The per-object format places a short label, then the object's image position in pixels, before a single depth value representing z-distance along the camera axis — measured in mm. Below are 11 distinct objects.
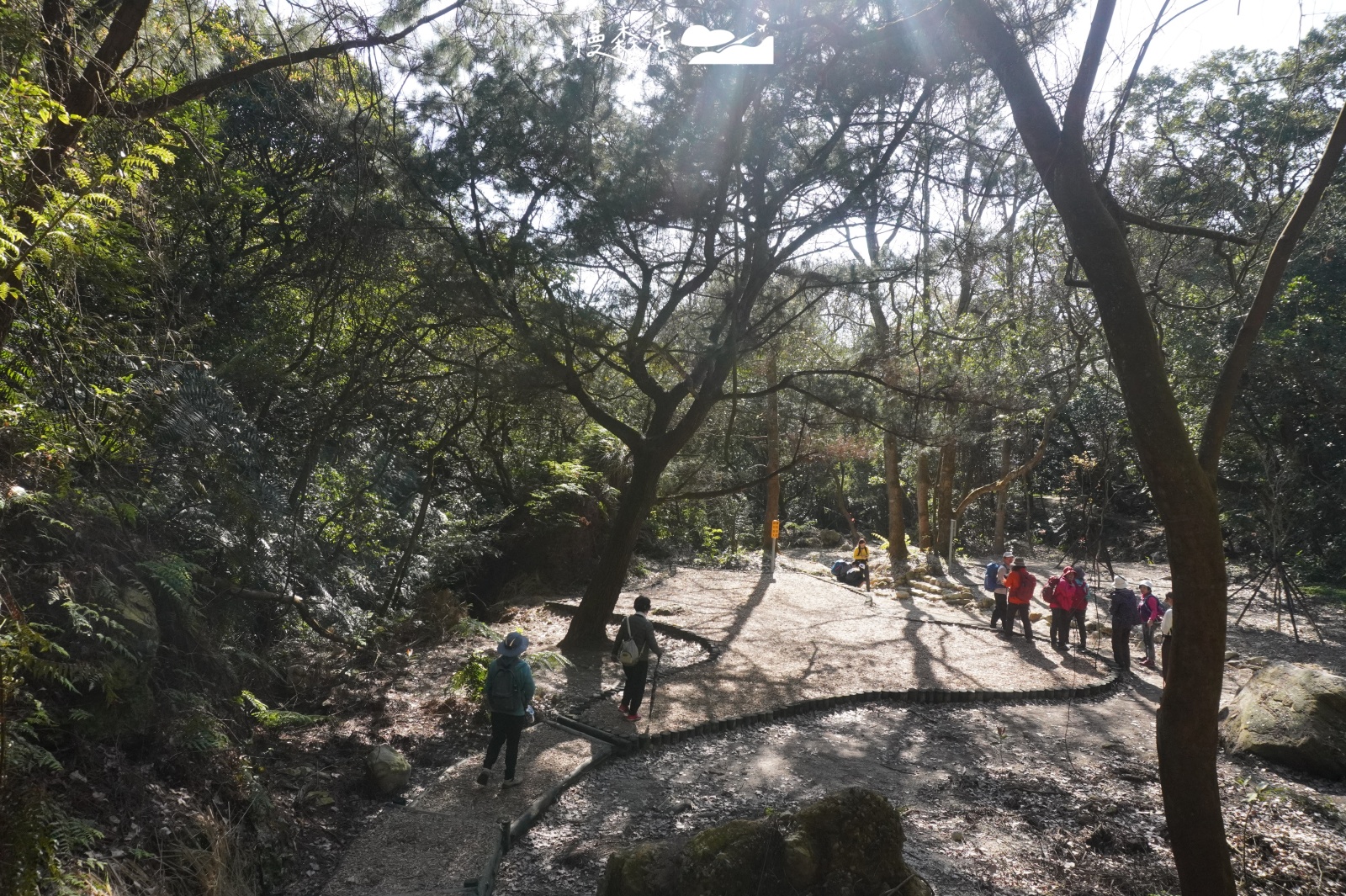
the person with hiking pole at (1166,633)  11738
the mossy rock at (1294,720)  8789
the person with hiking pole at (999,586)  15703
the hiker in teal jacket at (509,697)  6945
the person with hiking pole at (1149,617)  14352
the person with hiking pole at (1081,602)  14461
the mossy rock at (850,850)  4281
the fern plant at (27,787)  3143
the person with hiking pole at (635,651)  8789
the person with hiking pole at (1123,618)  13148
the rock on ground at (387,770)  6922
